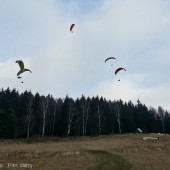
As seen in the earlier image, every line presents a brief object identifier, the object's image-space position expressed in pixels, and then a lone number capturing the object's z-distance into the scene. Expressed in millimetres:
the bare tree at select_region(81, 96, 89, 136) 83062
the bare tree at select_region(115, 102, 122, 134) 91062
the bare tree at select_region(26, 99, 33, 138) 72462
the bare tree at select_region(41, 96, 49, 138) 76688
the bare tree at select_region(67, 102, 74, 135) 79844
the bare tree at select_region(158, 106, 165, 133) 107406
